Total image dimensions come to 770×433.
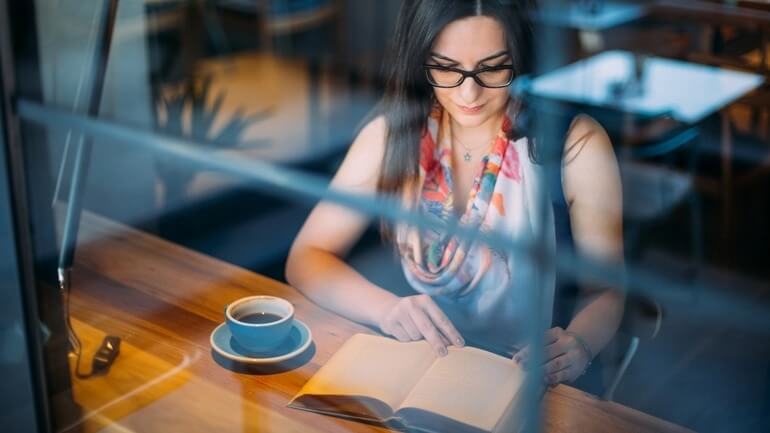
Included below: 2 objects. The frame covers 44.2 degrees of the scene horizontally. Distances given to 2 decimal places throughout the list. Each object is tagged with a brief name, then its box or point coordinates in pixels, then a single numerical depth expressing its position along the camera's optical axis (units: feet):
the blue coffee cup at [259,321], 2.73
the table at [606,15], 5.35
